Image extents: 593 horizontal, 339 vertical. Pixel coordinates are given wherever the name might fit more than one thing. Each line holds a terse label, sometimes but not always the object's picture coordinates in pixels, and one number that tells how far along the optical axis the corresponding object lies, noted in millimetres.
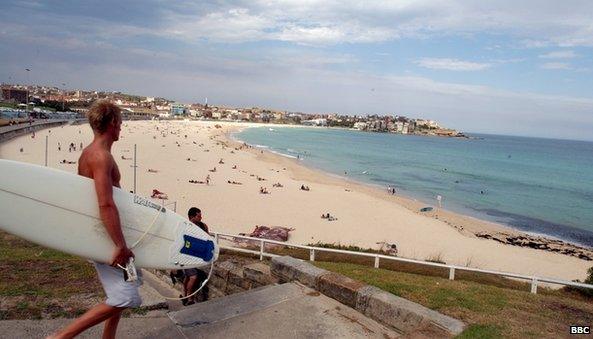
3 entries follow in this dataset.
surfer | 2709
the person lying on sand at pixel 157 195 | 21423
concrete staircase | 3853
